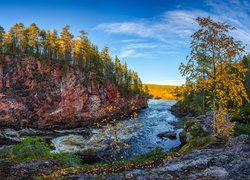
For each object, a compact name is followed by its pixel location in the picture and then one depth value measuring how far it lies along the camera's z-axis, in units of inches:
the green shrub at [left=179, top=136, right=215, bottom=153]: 610.6
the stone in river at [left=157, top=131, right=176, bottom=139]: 1587.8
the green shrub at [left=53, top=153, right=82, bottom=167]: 606.7
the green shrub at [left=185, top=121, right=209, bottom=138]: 928.1
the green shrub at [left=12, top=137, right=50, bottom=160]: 636.1
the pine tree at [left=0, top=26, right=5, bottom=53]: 2663.4
